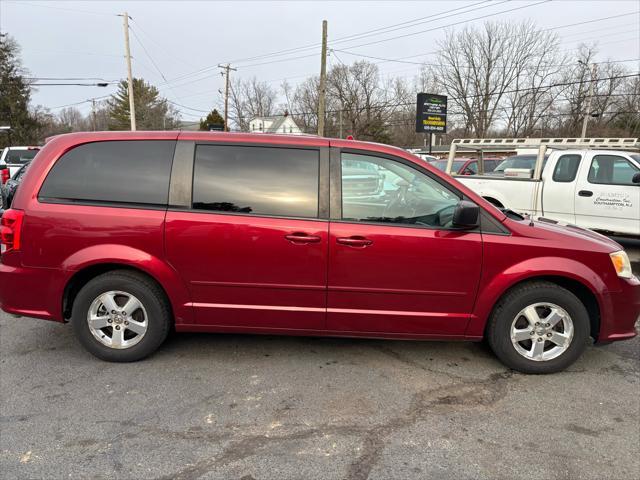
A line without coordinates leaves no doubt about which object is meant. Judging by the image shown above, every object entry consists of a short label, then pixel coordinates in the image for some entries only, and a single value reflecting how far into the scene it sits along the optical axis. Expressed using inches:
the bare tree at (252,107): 2866.6
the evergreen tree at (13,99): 1775.3
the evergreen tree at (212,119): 2694.4
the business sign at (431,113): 1131.3
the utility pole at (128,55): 1274.6
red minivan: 128.3
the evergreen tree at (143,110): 2561.5
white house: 2800.2
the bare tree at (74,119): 3612.2
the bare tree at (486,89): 1876.2
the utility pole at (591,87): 1454.2
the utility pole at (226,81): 1901.7
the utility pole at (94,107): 2667.3
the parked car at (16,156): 526.3
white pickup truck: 288.8
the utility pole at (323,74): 969.5
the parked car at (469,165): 537.3
